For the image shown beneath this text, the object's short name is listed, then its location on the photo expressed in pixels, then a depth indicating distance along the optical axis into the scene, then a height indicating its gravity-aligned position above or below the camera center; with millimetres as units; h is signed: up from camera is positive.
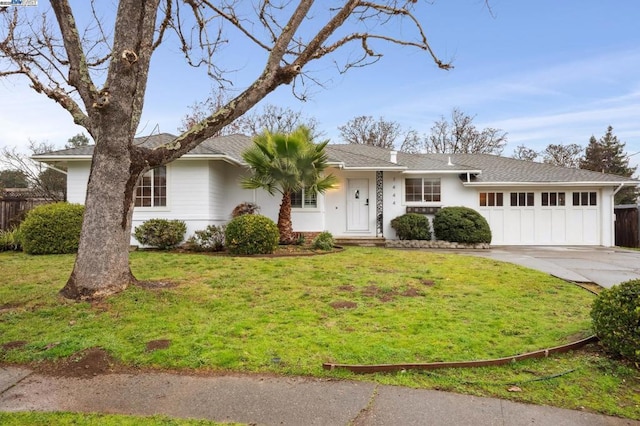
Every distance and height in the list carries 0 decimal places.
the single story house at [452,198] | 14531 +868
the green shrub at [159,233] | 11836 -355
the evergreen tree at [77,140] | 32781 +6943
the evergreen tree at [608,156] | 35938 +5873
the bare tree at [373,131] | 33625 +7725
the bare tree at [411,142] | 34062 +6844
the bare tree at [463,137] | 33219 +7149
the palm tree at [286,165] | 11594 +1704
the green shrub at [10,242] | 11773 -597
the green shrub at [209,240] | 11711 -573
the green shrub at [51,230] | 10625 -211
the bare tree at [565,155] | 35562 +5927
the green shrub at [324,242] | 11734 -657
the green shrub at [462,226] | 14336 -232
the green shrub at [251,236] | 10609 -420
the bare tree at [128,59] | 5660 +2840
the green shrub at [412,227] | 14836 -262
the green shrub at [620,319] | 3676 -1004
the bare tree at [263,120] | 29844 +8120
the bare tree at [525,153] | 36231 +6200
